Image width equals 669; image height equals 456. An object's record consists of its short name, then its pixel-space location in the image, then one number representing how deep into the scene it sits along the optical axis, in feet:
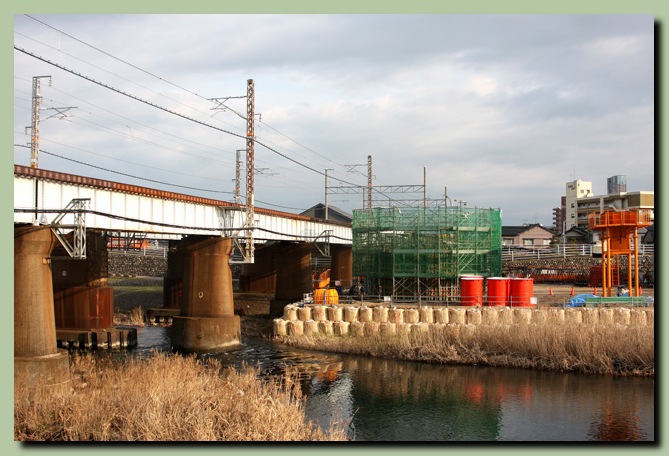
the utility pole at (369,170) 289.64
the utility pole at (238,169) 195.39
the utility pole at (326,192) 245.45
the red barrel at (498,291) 141.41
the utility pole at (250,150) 128.16
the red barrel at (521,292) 140.36
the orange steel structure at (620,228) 143.74
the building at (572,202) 458.50
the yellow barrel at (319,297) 151.50
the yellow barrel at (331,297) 150.92
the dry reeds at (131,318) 182.53
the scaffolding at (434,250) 162.50
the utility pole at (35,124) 123.85
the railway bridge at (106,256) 90.22
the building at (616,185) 461.08
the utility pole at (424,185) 212.62
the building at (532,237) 439.63
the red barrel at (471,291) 141.08
